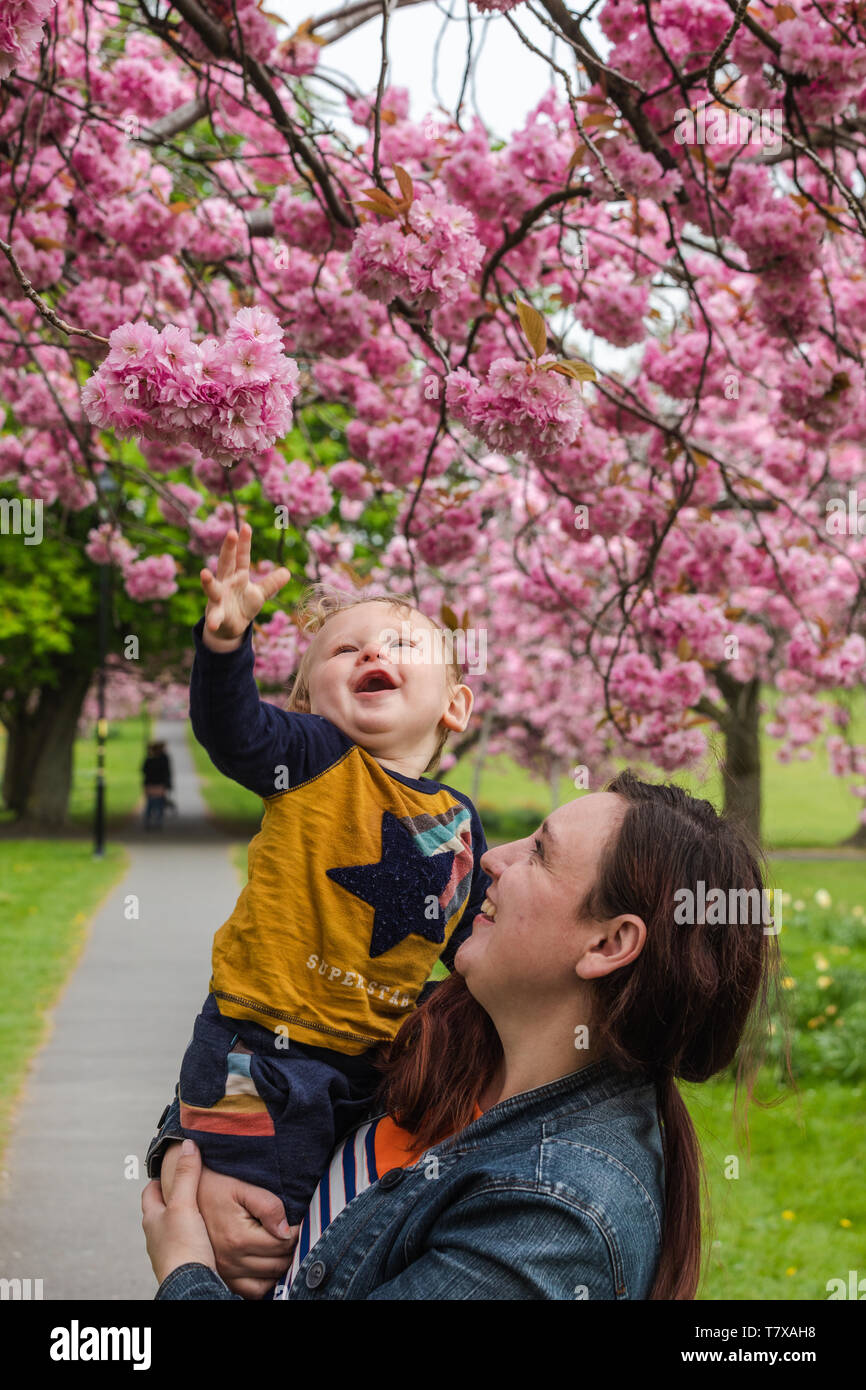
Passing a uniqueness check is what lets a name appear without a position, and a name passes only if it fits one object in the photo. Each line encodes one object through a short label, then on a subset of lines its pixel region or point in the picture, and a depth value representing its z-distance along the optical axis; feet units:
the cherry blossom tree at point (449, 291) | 8.21
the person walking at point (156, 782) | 70.49
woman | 4.70
